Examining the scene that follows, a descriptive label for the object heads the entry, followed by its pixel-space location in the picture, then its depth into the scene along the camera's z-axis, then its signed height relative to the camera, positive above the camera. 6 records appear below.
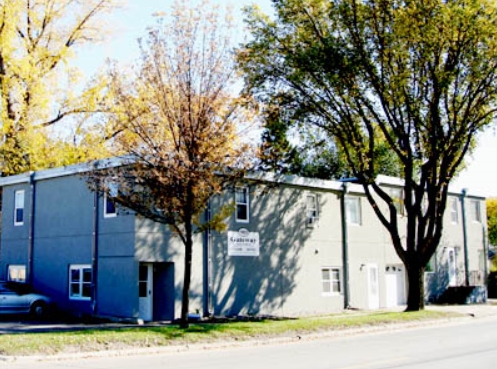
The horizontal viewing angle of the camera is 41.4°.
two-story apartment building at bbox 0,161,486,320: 24.67 +0.77
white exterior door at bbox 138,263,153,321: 24.94 -0.74
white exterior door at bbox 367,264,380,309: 34.03 -0.93
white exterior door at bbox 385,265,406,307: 35.66 -0.87
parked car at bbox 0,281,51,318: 24.75 -1.10
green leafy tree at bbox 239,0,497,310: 24.09 +7.55
